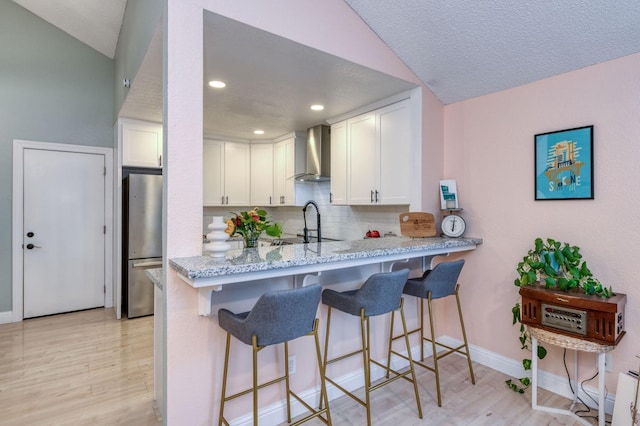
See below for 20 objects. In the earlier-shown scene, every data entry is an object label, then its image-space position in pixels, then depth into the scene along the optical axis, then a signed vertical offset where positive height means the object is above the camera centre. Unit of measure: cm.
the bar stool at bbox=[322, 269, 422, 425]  189 -51
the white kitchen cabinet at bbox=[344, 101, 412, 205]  291 +52
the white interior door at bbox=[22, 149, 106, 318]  384 -25
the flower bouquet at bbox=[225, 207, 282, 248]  205 -9
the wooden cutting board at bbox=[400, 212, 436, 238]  272 -10
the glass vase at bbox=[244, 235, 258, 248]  215 -20
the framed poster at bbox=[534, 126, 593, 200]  217 +32
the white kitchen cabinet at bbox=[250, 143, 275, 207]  493 +54
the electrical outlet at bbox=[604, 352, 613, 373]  211 -95
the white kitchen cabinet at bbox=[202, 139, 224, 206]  464 +53
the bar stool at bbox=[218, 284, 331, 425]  148 -51
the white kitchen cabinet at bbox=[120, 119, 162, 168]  382 +79
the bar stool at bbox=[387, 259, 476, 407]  226 -50
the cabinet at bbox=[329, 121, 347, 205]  358 +53
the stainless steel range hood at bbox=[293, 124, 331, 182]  398 +71
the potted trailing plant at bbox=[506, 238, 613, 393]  204 -40
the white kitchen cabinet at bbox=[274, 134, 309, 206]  445 +63
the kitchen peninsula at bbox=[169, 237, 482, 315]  144 -25
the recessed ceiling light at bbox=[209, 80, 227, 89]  268 +104
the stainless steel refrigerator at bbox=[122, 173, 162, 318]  385 -32
